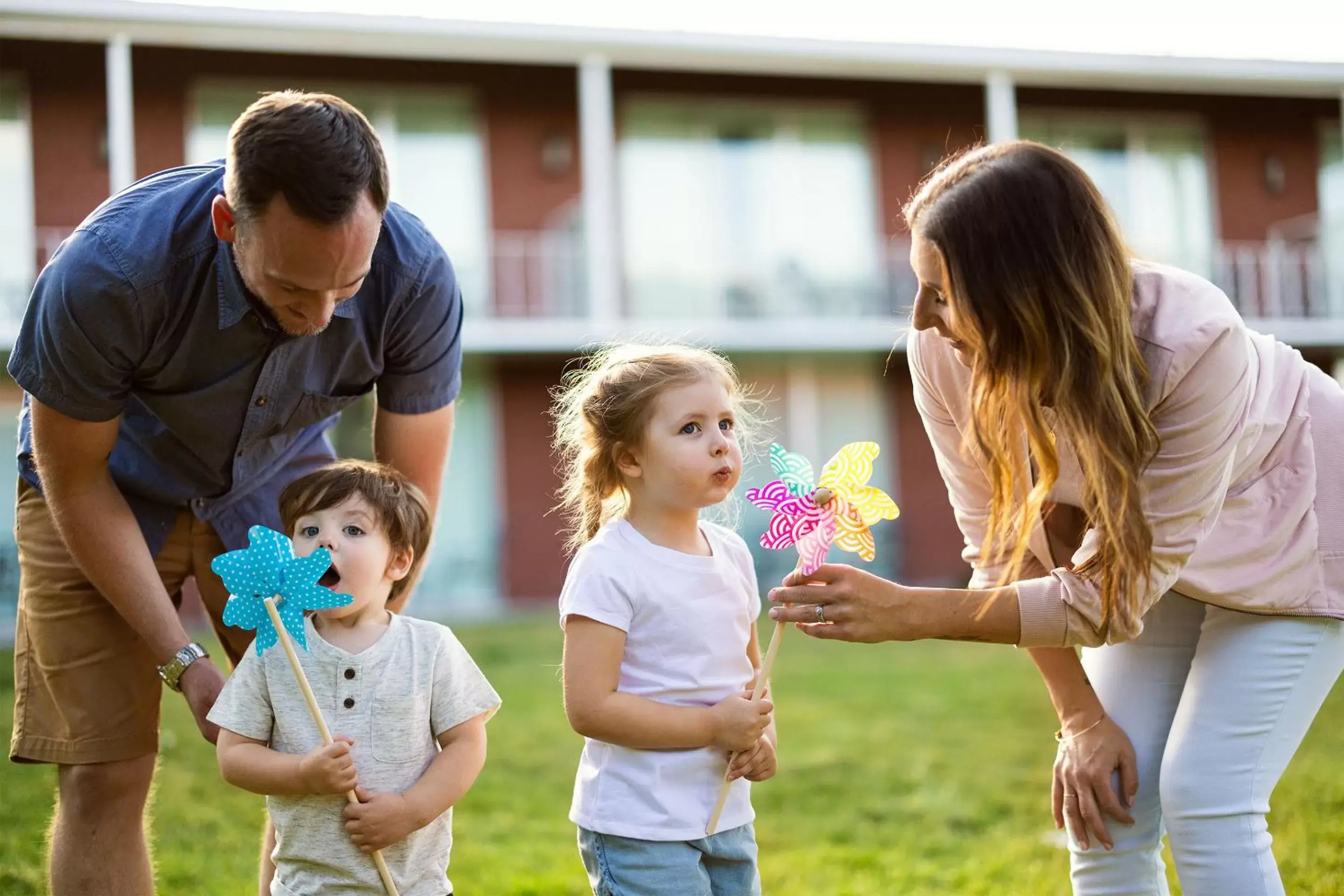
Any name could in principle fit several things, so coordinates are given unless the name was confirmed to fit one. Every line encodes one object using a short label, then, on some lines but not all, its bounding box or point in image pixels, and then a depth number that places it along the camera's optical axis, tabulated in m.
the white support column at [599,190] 13.61
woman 2.24
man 2.37
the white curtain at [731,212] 14.68
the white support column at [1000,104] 14.80
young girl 2.37
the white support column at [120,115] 12.27
